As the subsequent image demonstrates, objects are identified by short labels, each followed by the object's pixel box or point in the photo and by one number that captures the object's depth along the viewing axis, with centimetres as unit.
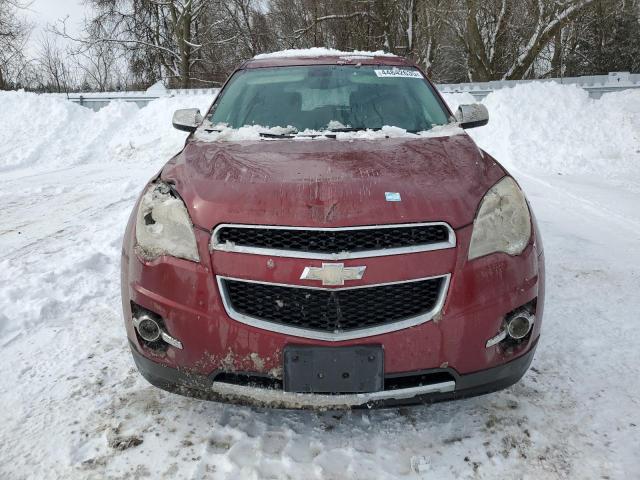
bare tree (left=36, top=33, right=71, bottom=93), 2453
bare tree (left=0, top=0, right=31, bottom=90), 2314
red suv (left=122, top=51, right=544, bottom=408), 182
